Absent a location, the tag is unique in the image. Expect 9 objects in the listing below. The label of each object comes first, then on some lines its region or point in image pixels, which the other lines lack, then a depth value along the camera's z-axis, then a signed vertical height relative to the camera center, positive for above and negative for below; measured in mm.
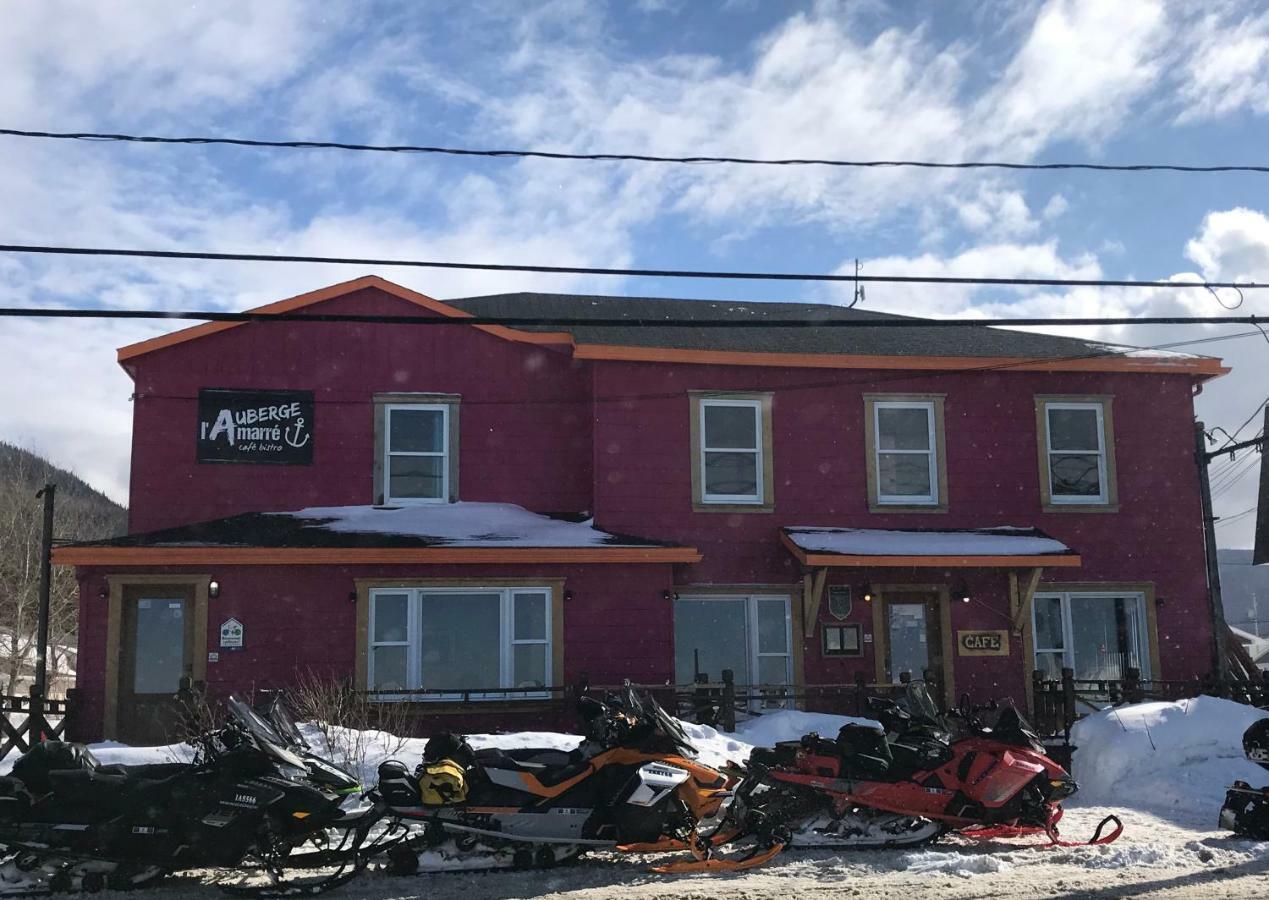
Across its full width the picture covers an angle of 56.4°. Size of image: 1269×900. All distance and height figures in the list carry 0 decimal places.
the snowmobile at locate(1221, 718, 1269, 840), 9688 -1737
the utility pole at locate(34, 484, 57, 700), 19997 +325
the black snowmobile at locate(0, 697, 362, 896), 7691 -1352
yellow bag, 8328 -1248
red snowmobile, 9422 -1479
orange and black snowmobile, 8367 -1349
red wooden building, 16250 +1441
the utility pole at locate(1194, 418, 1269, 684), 18703 +793
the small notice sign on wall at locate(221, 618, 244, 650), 15938 -326
